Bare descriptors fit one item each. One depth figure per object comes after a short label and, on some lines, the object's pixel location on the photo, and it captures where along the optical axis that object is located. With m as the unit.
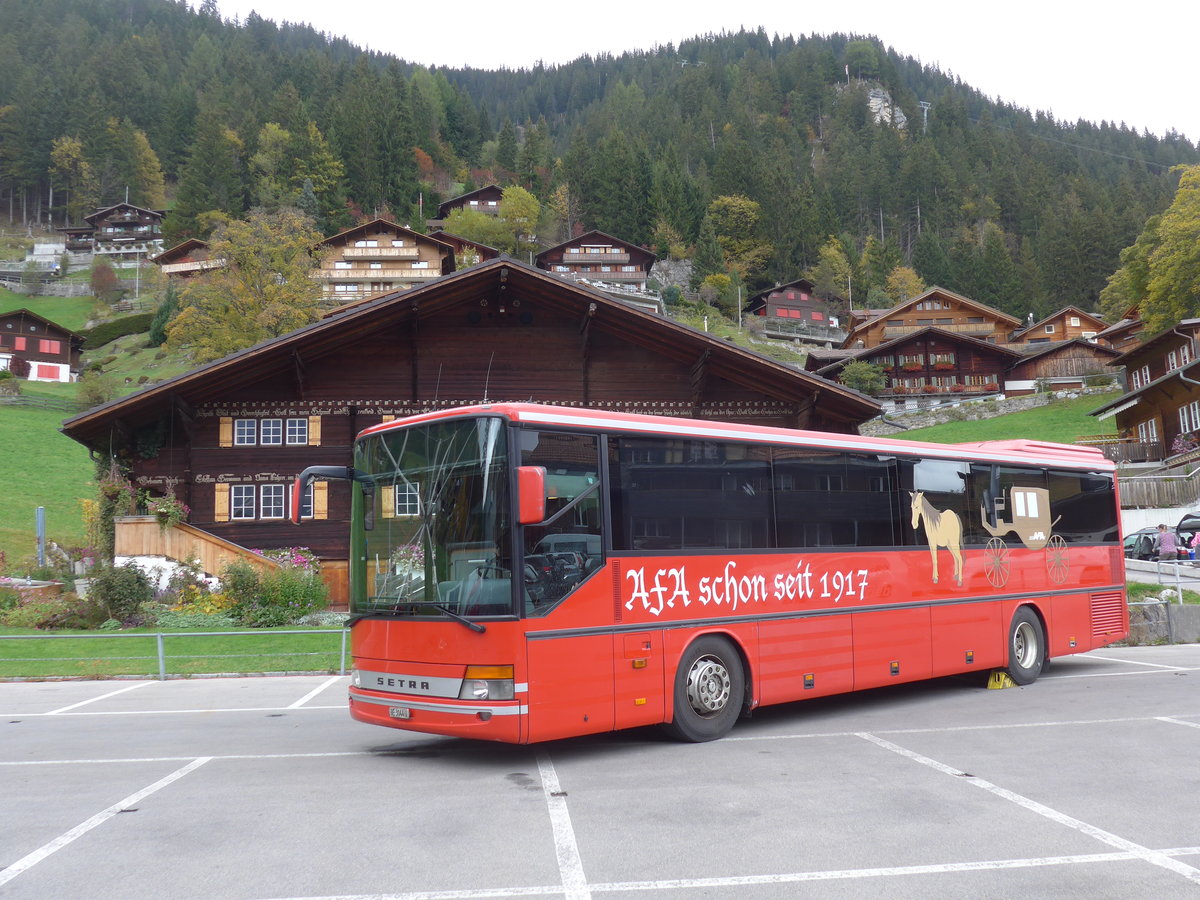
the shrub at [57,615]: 22.95
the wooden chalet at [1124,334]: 79.81
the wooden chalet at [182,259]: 102.62
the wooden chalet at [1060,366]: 79.44
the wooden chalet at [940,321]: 92.81
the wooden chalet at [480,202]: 114.94
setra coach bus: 8.38
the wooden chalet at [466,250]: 90.00
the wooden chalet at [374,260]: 88.31
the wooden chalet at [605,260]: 101.62
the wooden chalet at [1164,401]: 46.69
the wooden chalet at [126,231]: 123.56
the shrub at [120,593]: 23.28
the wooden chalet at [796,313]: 107.38
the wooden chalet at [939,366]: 80.31
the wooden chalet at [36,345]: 85.69
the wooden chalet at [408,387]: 26.06
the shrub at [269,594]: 23.16
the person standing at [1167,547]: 27.33
